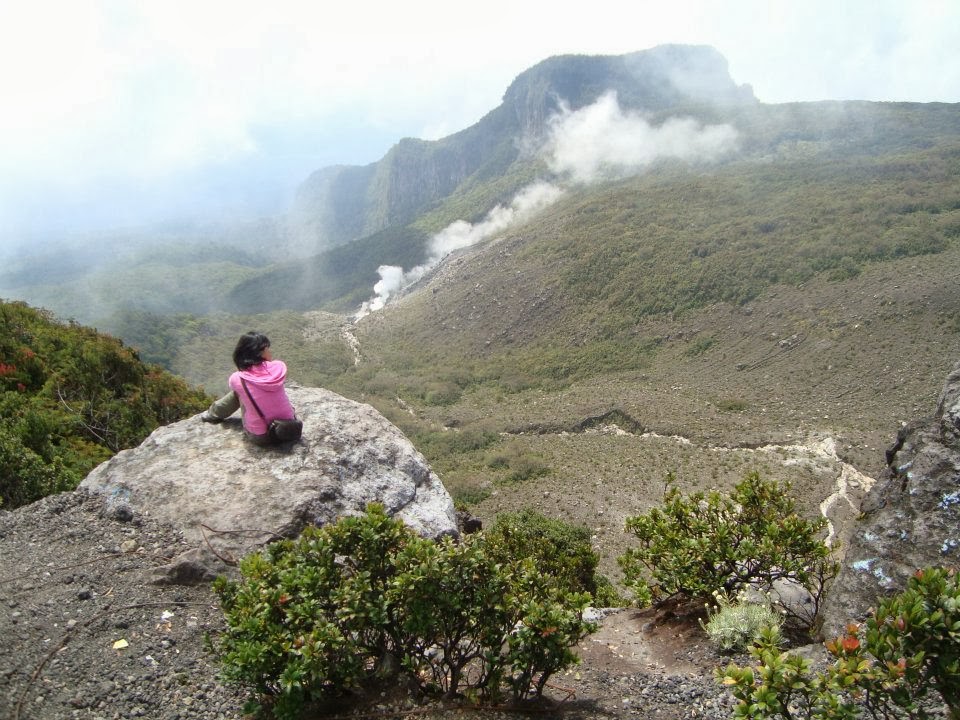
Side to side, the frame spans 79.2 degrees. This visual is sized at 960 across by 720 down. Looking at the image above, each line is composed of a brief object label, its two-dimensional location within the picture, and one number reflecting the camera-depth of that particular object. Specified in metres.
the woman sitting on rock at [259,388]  6.80
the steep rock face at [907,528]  4.30
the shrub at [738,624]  5.27
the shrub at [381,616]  3.42
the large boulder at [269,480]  6.08
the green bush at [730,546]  5.80
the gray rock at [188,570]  5.39
